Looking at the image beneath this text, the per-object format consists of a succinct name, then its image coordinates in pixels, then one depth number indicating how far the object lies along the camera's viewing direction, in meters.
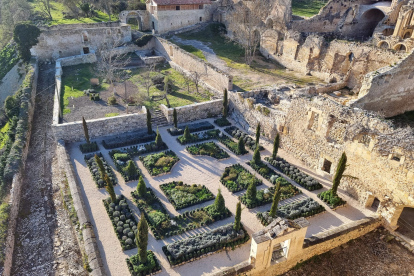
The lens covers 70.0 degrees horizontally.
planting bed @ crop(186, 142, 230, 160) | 20.72
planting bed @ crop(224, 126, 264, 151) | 21.71
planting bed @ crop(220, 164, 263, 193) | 17.77
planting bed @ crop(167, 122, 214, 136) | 23.45
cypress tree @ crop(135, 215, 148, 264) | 11.98
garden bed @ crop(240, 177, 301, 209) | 16.42
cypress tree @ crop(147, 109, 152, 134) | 22.57
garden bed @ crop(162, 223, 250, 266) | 13.25
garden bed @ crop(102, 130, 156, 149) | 21.72
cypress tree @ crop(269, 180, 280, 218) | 14.26
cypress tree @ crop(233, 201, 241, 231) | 13.71
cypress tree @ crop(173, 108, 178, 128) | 23.61
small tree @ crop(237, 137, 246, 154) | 20.83
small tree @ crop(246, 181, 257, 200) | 16.32
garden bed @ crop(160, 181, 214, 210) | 16.48
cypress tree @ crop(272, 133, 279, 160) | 19.46
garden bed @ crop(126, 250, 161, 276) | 12.52
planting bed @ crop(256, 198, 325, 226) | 15.41
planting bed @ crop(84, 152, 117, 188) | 17.83
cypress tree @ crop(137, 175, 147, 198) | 16.48
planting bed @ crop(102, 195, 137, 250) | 14.00
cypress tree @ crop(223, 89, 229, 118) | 24.66
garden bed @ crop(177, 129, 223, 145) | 22.34
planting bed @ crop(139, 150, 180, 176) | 19.11
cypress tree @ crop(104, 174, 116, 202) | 15.58
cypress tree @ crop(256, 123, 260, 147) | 20.81
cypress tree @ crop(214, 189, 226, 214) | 15.38
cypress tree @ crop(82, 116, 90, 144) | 20.47
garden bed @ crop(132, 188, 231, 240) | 14.80
